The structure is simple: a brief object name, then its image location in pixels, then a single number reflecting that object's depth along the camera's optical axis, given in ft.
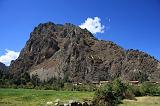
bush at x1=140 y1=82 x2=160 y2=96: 107.96
